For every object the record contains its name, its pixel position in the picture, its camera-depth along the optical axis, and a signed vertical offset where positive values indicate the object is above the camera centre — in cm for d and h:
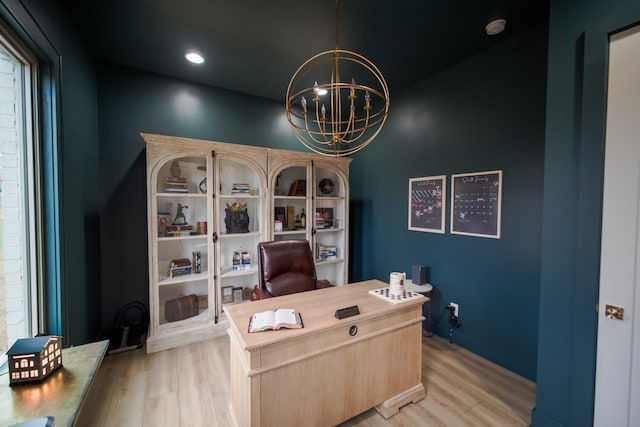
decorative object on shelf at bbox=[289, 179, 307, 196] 331 +25
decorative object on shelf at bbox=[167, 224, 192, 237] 264 -26
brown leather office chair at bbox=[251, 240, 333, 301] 229 -61
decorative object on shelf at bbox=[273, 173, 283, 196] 322 +24
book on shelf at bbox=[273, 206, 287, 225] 324 -9
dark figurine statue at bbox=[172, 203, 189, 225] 273 -13
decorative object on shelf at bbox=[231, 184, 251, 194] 299 +22
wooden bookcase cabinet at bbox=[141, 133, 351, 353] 247 -7
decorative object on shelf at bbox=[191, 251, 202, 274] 278 -63
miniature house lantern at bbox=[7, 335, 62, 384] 106 -68
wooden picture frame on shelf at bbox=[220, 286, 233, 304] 296 -106
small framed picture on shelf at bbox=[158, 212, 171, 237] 258 -18
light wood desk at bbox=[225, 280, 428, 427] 128 -90
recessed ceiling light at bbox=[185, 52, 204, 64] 244 +149
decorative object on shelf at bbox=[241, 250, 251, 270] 305 -67
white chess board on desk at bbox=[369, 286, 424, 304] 175 -65
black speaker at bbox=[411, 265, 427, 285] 272 -74
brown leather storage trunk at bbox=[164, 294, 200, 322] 263 -110
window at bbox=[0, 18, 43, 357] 133 +5
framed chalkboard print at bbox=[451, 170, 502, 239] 225 +4
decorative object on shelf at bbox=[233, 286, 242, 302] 302 -107
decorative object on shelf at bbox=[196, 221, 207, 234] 275 -24
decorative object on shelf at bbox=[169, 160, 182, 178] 266 +39
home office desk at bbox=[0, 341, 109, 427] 92 -79
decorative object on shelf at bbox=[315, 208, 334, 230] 349 -17
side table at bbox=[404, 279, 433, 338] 261 -86
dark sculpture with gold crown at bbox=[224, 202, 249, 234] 294 -15
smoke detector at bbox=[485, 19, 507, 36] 192 +143
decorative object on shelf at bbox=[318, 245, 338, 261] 357 -66
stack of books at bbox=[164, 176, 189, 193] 261 +22
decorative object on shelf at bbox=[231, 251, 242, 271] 301 -67
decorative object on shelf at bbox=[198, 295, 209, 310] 281 -108
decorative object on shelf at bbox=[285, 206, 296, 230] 336 -16
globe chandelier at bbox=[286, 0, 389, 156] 141 +146
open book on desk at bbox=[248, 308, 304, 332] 133 -64
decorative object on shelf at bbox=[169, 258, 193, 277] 267 -67
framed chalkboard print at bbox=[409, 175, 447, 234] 268 +5
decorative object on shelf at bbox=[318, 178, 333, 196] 352 +29
